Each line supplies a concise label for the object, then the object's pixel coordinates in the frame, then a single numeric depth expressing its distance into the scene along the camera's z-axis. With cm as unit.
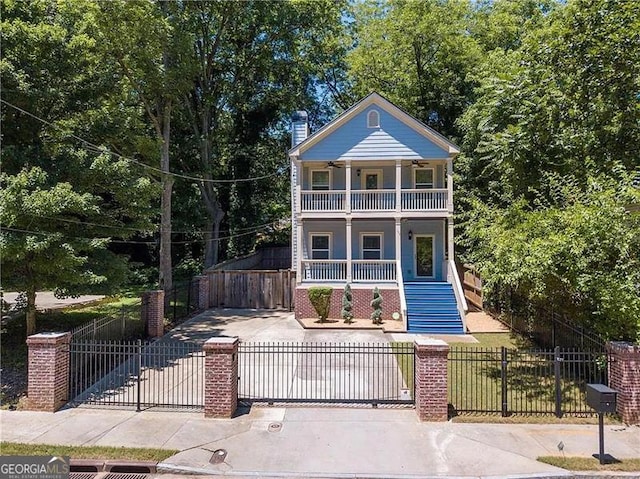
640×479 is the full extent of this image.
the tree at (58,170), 1038
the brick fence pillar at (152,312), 1524
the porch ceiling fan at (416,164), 2033
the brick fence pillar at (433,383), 830
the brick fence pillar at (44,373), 875
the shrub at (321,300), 1714
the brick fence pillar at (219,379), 848
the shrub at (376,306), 1711
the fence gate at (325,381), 948
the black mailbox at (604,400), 668
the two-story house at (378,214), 1809
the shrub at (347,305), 1725
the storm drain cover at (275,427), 792
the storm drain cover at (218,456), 681
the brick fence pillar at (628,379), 804
